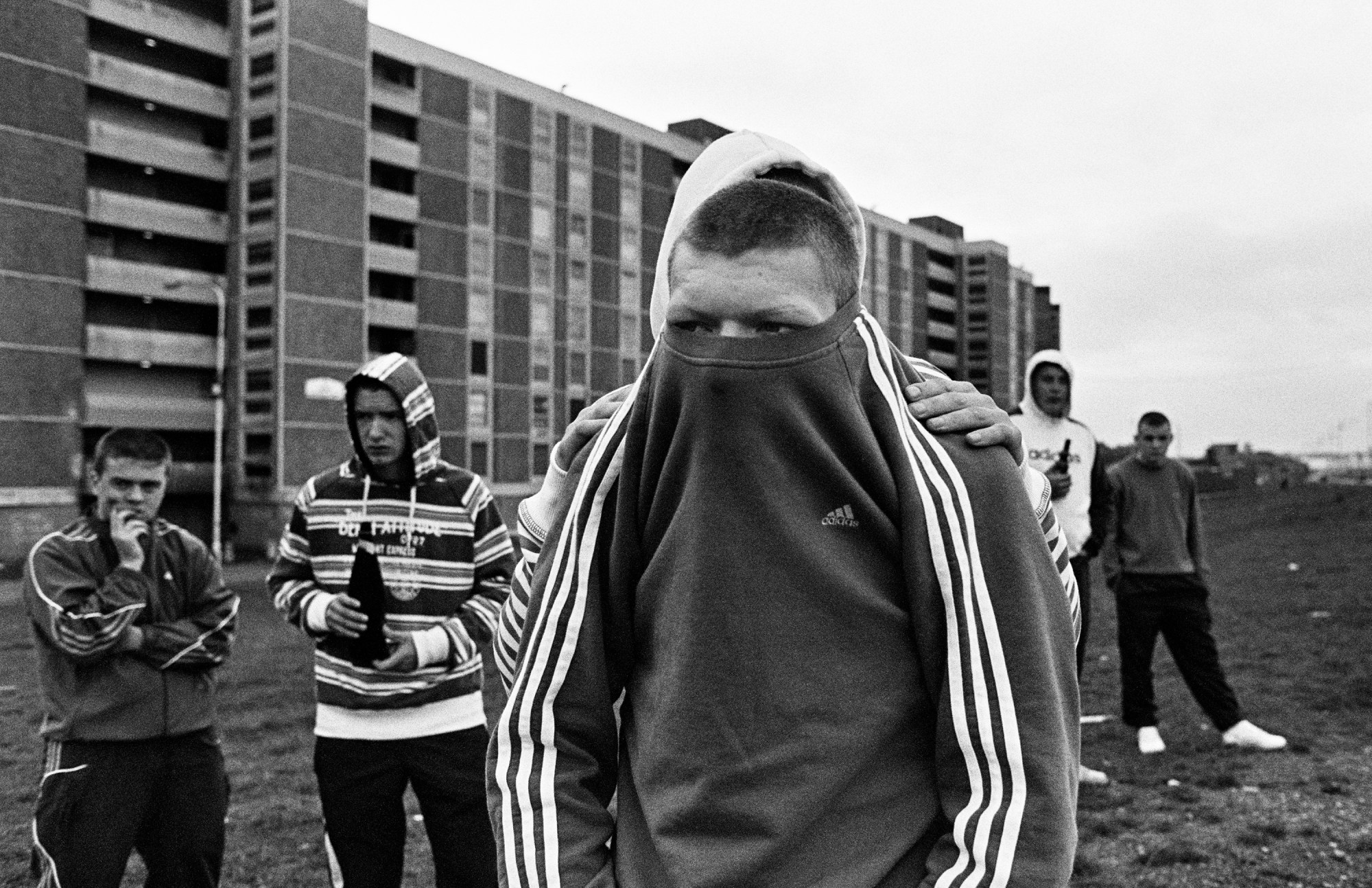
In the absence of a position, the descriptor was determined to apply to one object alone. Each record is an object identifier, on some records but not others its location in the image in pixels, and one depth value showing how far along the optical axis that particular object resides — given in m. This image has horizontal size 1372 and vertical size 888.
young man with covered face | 1.67
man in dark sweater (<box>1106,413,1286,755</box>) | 7.84
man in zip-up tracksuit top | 4.22
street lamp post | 41.31
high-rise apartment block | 42.84
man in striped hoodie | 4.19
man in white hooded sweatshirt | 6.89
